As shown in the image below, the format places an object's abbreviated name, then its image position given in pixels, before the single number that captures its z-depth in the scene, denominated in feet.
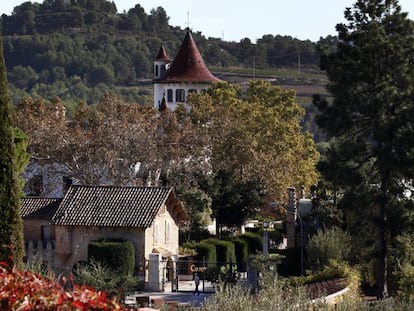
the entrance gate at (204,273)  122.58
